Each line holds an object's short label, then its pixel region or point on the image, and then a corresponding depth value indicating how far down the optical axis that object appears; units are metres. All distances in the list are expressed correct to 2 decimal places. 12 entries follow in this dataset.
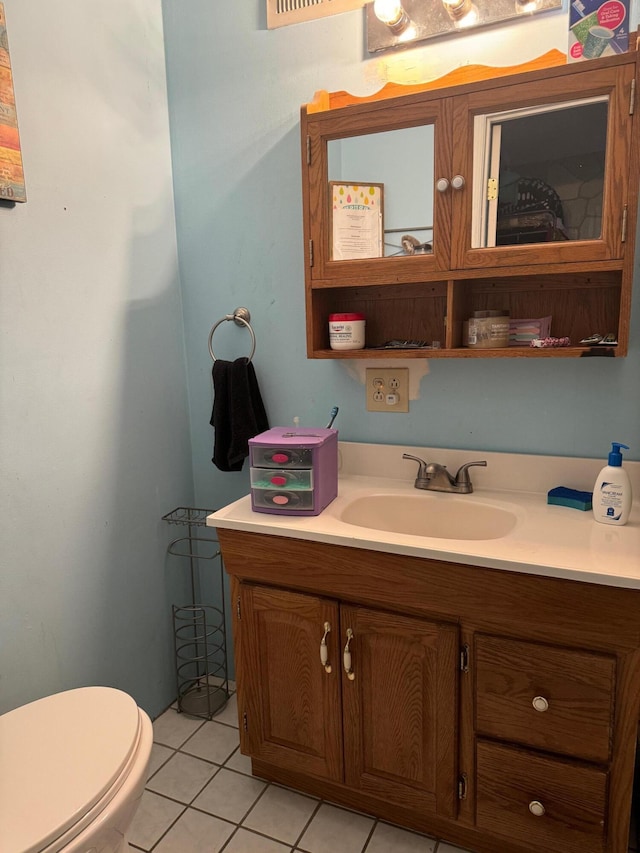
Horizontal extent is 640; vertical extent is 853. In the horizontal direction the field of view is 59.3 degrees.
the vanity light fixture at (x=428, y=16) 1.36
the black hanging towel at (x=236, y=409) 1.79
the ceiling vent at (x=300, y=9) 1.54
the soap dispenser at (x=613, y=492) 1.30
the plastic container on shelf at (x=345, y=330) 1.55
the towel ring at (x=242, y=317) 1.83
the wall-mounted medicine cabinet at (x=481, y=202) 1.22
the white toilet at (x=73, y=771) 0.98
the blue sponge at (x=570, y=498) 1.41
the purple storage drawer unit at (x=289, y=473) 1.42
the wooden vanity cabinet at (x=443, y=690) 1.16
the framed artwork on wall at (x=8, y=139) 1.31
